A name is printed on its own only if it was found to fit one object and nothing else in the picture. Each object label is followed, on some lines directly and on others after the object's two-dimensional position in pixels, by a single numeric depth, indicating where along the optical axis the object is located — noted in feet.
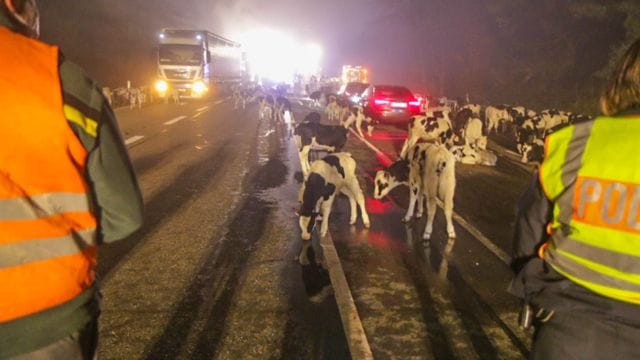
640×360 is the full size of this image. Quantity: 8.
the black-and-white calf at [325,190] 22.54
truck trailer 108.06
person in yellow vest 6.13
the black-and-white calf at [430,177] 23.62
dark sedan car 70.28
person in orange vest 5.11
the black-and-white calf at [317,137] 37.76
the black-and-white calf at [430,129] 46.78
